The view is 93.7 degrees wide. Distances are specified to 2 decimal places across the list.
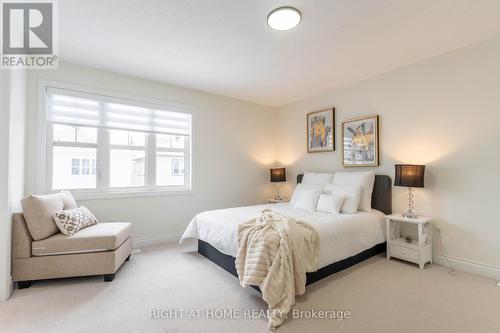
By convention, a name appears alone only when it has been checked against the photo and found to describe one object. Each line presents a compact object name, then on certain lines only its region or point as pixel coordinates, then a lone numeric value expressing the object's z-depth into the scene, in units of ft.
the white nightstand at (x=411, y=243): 9.21
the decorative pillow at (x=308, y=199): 11.12
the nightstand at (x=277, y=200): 15.57
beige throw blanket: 6.24
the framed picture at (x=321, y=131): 13.64
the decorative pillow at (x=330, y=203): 10.33
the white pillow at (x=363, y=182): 10.94
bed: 8.24
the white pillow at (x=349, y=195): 10.38
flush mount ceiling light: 6.98
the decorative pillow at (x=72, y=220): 8.16
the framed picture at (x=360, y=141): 11.75
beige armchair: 7.54
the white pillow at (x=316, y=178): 12.80
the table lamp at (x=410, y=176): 9.37
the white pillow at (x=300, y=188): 11.92
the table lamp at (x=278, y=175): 15.78
